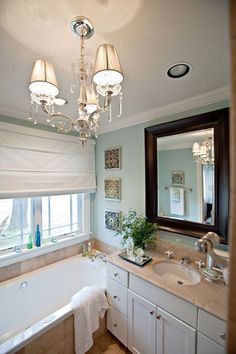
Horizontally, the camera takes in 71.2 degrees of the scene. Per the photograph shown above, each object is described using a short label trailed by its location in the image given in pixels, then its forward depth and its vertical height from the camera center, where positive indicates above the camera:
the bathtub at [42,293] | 1.48 -1.36
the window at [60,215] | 2.30 -0.56
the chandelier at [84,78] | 0.80 +0.51
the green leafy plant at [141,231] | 1.81 -0.60
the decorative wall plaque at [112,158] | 2.31 +0.28
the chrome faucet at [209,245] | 0.77 -0.34
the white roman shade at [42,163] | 1.83 +0.20
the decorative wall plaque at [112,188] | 2.32 -0.15
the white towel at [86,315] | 1.51 -1.32
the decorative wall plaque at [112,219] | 2.35 -0.61
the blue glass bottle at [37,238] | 2.12 -0.77
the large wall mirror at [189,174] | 1.47 +0.03
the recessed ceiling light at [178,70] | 1.15 +0.78
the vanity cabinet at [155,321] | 1.10 -1.13
